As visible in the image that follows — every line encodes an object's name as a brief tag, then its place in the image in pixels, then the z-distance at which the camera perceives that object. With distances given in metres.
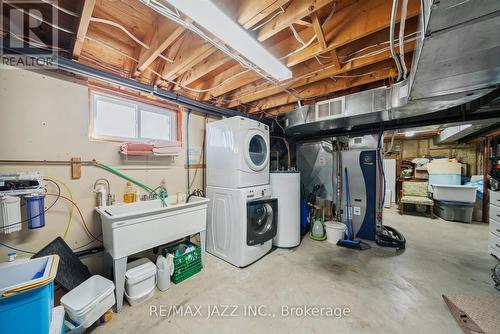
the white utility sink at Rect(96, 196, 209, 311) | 1.63
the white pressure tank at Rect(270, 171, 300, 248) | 2.94
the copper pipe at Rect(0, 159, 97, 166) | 1.57
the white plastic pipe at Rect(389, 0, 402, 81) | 0.93
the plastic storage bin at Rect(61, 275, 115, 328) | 1.38
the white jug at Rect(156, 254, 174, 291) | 1.96
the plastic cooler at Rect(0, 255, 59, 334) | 0.99
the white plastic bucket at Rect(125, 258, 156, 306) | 1.74
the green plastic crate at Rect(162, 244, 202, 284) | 2.09
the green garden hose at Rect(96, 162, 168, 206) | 2.06
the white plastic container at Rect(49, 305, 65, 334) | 1.21
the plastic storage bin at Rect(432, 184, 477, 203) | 4.37
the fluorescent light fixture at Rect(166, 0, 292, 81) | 1.11
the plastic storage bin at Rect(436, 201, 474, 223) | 4.43
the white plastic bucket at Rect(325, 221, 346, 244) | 3.21
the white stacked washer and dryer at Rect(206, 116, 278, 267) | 2.39
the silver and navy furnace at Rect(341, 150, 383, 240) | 3.32
